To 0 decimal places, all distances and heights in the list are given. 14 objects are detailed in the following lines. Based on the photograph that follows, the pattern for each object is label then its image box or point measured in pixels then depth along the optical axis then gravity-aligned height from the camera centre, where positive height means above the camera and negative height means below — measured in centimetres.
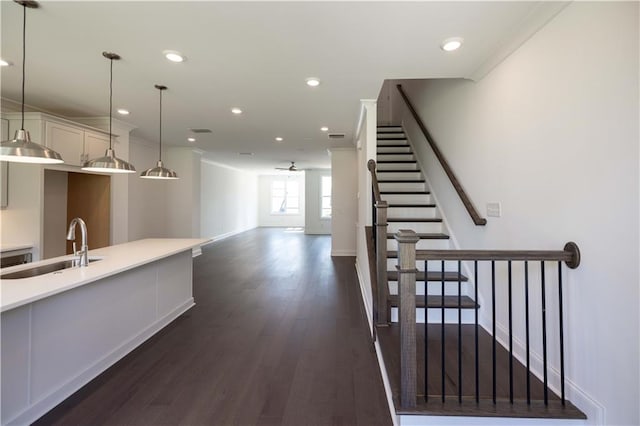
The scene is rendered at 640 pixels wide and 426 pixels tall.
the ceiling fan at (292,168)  910 +169
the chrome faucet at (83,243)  241 -22
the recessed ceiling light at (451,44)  236 +138
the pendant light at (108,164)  282 +48
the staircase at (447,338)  179 -101
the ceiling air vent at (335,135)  570 +155
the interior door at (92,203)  468 +20
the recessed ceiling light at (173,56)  259 +139
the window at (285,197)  1444 +94
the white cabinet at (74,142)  368 +95
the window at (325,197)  1134 +75
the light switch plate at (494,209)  260 +8
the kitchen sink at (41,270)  226 -43
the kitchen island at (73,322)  179 -80
